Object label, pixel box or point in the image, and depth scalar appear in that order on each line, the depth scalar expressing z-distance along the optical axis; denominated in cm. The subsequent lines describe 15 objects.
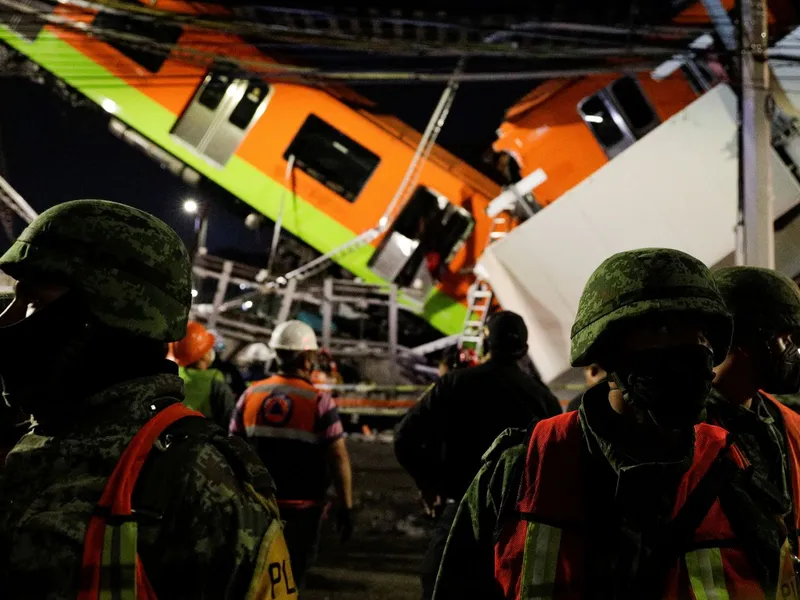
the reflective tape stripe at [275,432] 359
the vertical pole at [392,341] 905
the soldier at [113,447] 105
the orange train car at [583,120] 798
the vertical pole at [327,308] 909
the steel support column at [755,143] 465
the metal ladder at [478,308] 852
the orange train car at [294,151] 948
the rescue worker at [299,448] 352
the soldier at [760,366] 185
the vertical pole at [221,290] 916
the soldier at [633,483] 115
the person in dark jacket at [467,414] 299
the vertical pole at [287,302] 912
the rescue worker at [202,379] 423
